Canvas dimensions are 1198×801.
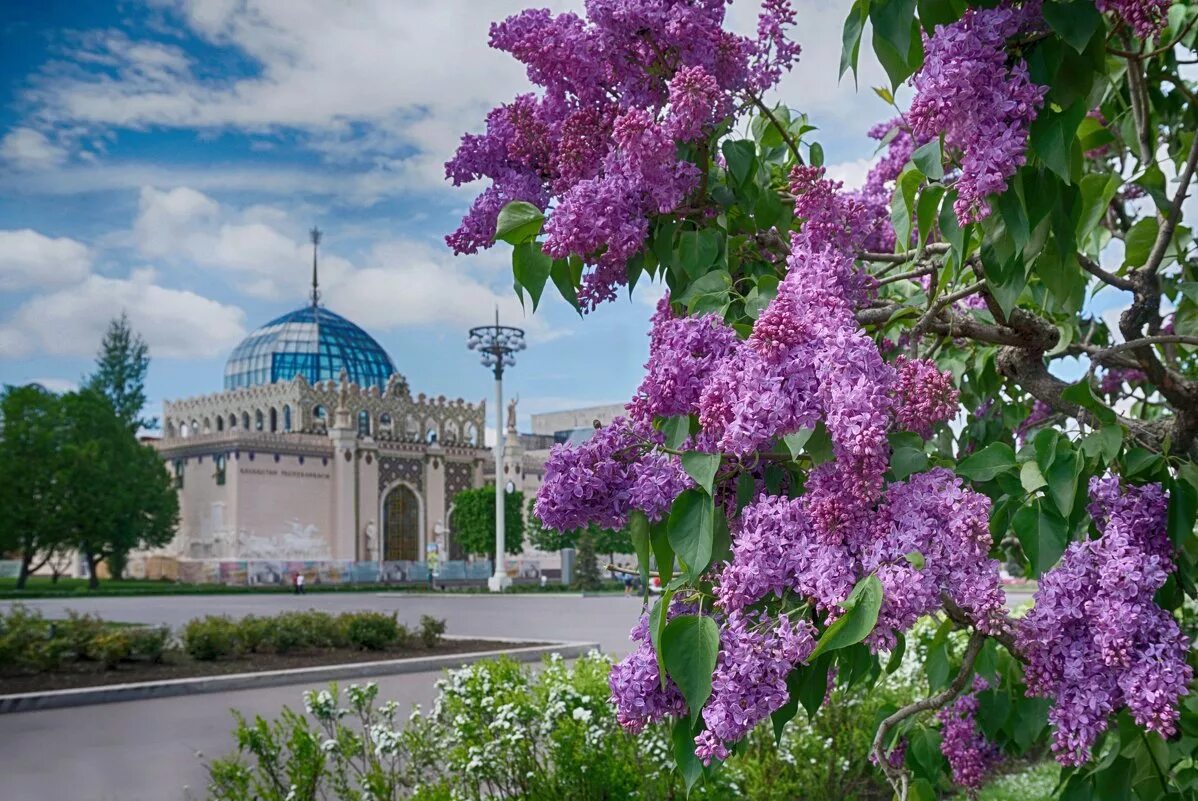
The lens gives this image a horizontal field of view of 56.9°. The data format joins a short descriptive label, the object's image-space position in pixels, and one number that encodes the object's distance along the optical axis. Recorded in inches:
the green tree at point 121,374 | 1923.0
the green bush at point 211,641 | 547.2
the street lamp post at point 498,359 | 1683.1
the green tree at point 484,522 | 2012.8
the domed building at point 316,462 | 1798.7
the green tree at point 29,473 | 1419.8
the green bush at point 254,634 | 565.6
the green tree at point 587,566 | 1642.5
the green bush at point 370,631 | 605.6
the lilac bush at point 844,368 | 59.9
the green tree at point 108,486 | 1467.8
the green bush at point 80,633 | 511.5
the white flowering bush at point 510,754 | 194.5
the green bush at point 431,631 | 621.3
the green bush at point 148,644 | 526.6
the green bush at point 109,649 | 505.4
